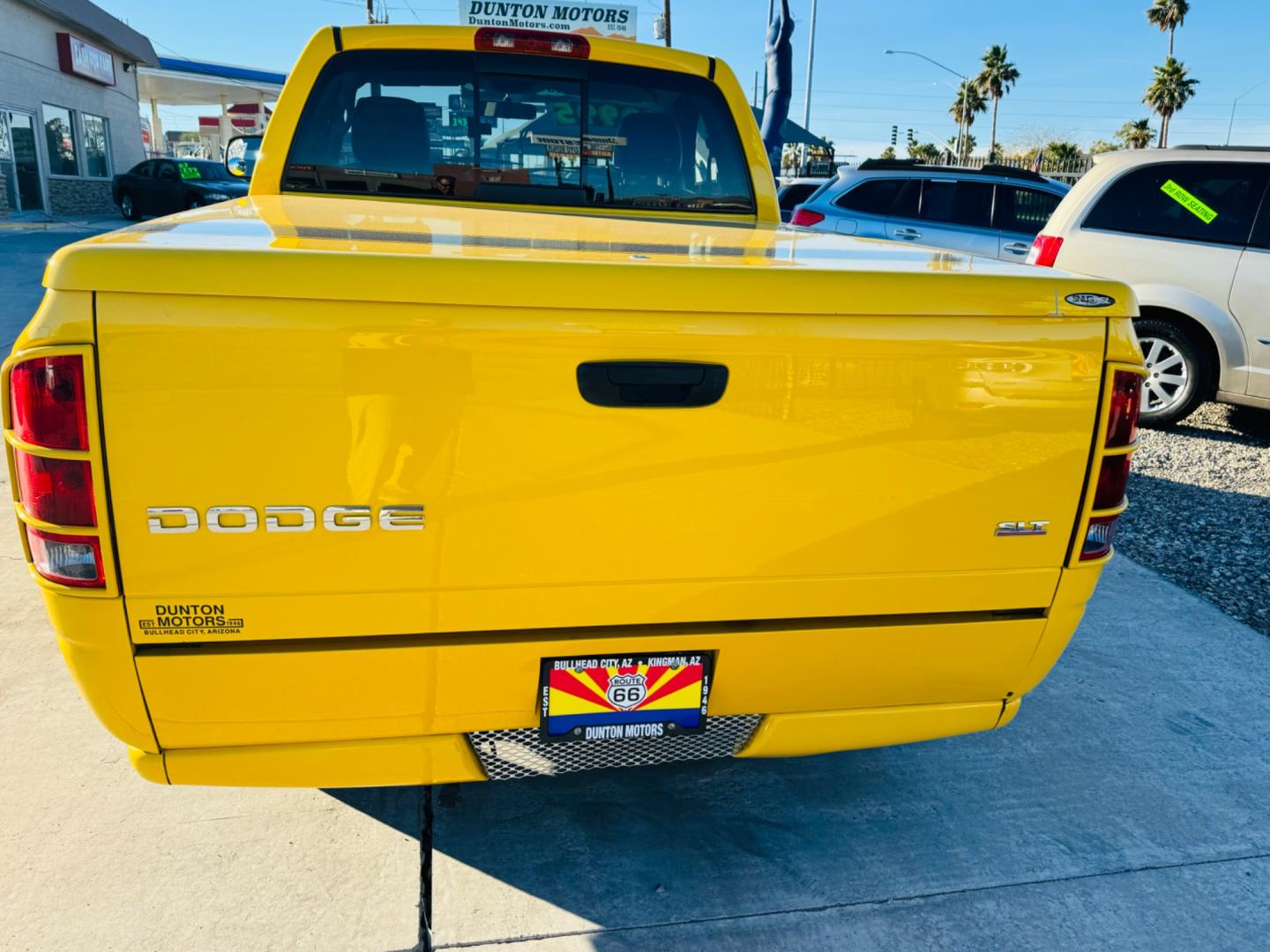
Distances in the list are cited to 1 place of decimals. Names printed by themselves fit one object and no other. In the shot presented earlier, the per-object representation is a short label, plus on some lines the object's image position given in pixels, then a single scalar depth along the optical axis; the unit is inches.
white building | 858.1
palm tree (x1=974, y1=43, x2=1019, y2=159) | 2576.3
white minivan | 263.3
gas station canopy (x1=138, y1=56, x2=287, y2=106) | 1557.6
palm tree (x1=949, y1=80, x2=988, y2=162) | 2655.5
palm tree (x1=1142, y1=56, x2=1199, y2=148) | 2114.9
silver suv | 399.2
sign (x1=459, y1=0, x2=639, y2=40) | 770.2
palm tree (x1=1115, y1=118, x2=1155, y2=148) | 2021.4
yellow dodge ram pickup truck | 67.2
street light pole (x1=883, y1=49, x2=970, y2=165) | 2640.3
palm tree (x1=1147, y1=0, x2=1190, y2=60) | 2139.5
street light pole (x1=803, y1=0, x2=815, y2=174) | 1563.7
